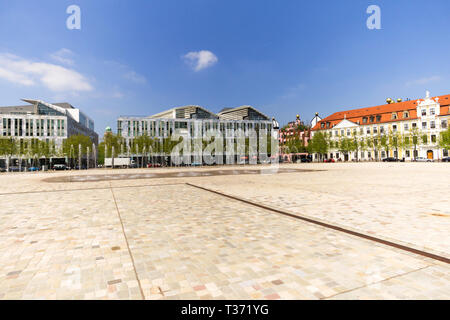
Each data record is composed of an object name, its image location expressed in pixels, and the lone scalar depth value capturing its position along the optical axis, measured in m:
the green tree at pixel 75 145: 67.62
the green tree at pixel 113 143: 73.69
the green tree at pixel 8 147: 54.56
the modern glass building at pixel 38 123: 76.50
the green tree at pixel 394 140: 71.50
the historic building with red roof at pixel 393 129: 67.19
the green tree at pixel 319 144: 86.06
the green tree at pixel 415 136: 67.91
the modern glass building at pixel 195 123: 85.81
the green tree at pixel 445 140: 57.81
